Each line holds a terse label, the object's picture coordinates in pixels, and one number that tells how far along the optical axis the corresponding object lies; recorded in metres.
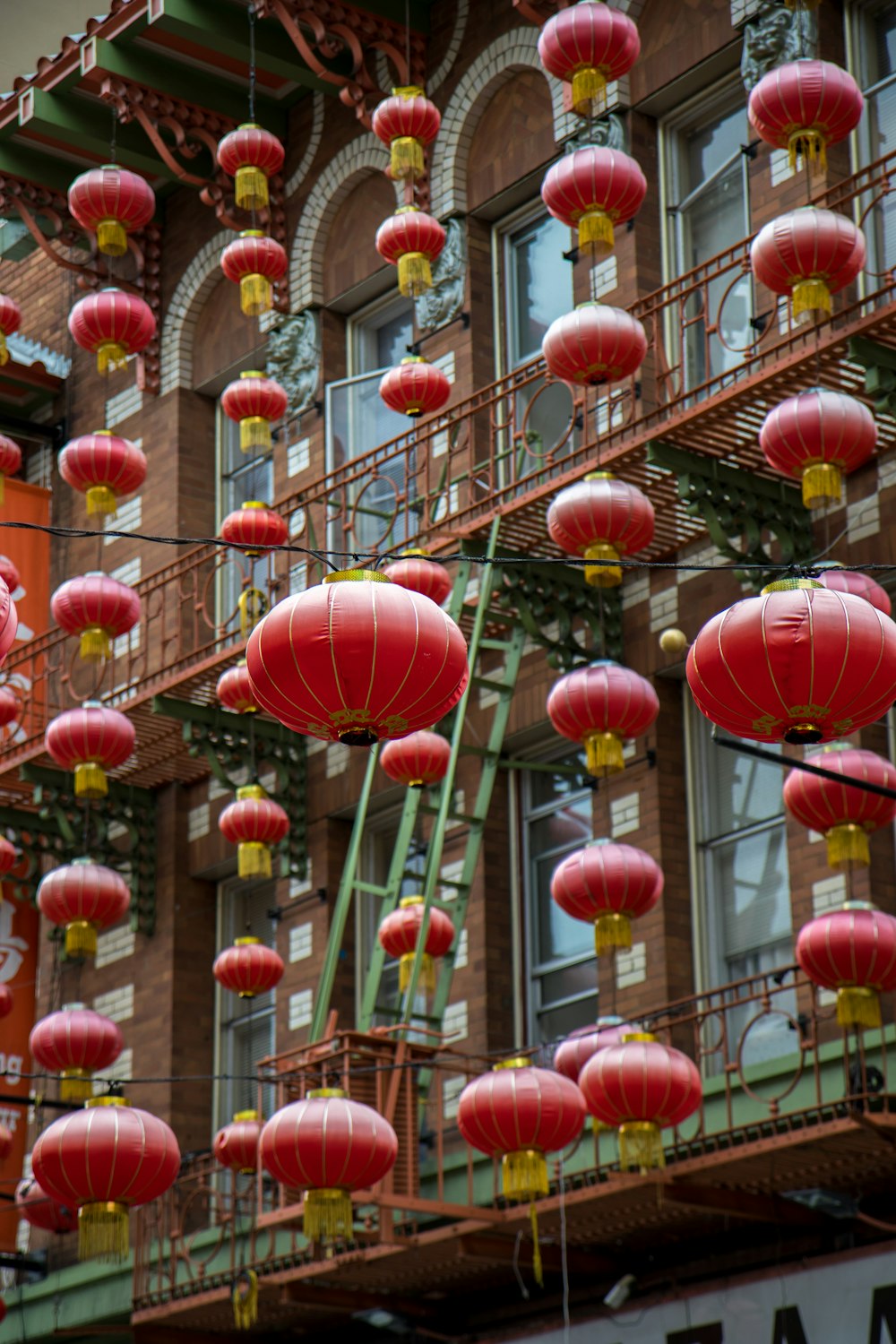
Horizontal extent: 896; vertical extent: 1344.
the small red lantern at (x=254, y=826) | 17.52
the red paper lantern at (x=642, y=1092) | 13.45
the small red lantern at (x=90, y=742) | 18.12
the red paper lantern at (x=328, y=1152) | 13.61
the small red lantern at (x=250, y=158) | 18.72
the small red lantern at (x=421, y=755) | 16.45
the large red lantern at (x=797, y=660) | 9.45
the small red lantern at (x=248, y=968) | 17.28
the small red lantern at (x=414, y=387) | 17.22
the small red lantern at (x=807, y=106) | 14.45
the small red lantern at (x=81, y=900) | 17.84
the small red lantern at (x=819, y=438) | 13.73
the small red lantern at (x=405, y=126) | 17.50
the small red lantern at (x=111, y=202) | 18.86
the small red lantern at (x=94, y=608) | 18.03
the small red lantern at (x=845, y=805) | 13.55
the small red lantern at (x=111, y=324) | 18.78
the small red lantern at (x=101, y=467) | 18.31
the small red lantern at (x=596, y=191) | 15.46
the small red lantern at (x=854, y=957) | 13.16
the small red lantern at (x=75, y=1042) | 17.64
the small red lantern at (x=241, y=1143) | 16.50
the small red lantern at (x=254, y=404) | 18.42
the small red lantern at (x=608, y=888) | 14.45
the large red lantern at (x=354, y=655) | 9.20
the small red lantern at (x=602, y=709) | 14.89
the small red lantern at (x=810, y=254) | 13.84
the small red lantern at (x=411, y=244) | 17.28
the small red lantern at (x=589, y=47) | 15.84
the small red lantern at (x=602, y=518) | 14.95
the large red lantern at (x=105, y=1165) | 14.60
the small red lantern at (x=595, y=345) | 14.84
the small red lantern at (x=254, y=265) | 18.48
